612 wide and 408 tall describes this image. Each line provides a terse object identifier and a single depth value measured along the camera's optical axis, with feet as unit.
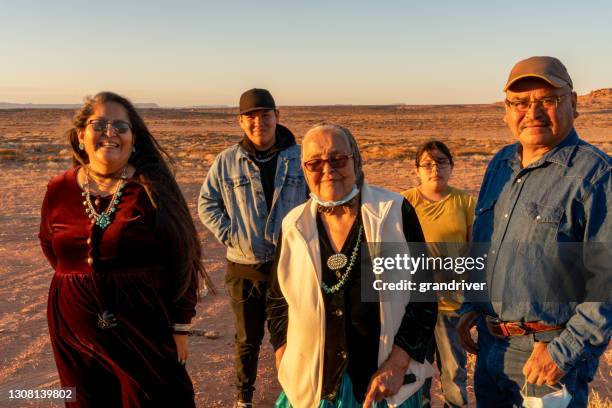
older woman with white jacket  7.43
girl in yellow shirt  11.89
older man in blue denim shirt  6.94
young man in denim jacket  12.55
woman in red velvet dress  8.92
